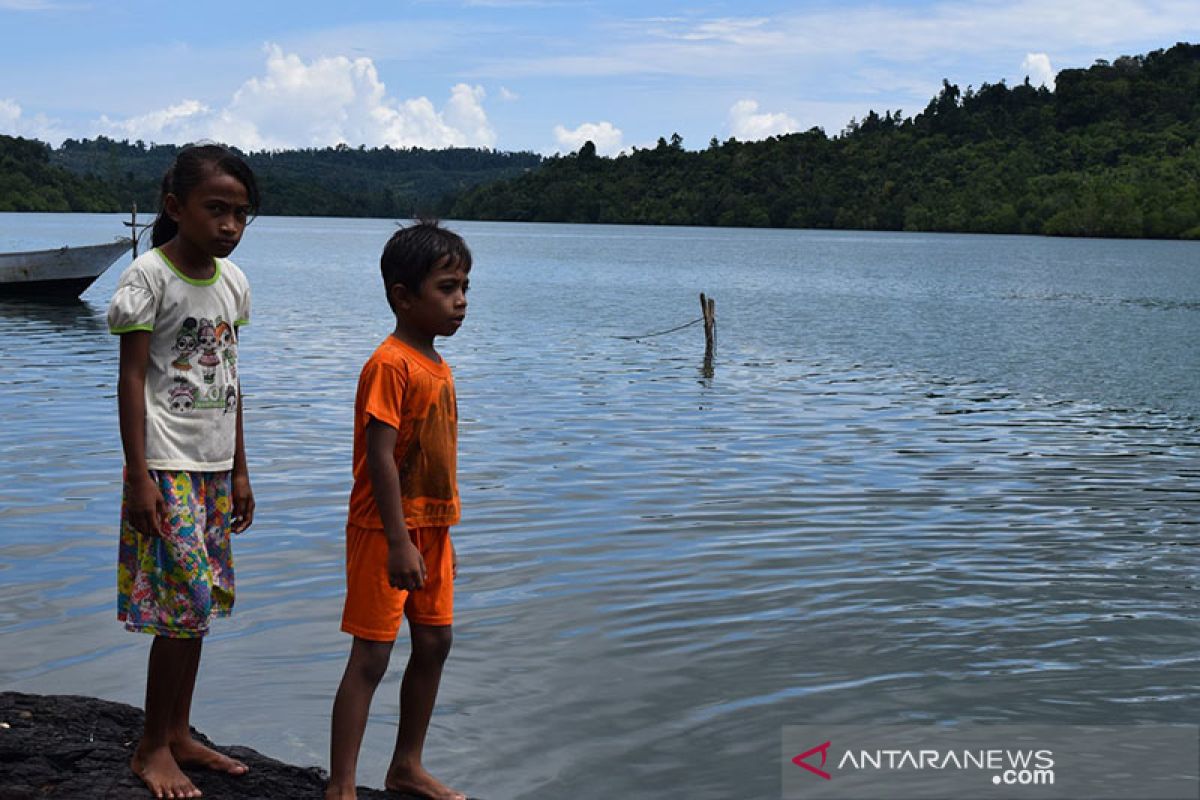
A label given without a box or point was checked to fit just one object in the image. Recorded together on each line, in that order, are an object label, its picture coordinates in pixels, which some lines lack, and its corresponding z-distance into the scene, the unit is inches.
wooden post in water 994.7
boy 154.3
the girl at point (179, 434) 155.4
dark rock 158.7
